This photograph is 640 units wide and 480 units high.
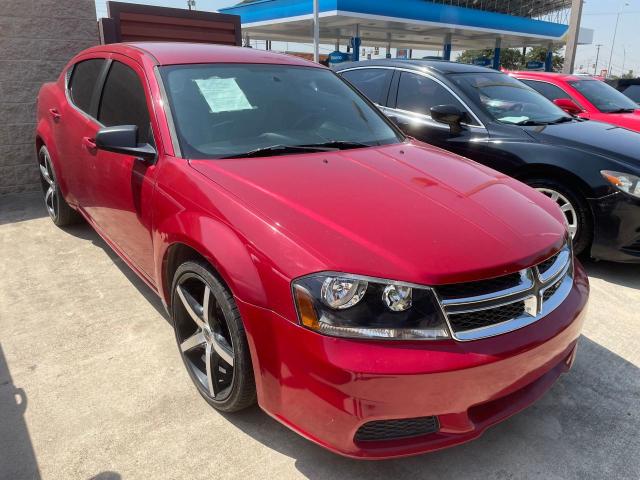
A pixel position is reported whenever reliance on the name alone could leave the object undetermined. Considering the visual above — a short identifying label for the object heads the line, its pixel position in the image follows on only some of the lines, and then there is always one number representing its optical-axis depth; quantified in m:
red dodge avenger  1.74
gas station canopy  21.48
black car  3.84
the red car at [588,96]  6.66
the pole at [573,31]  14.28
